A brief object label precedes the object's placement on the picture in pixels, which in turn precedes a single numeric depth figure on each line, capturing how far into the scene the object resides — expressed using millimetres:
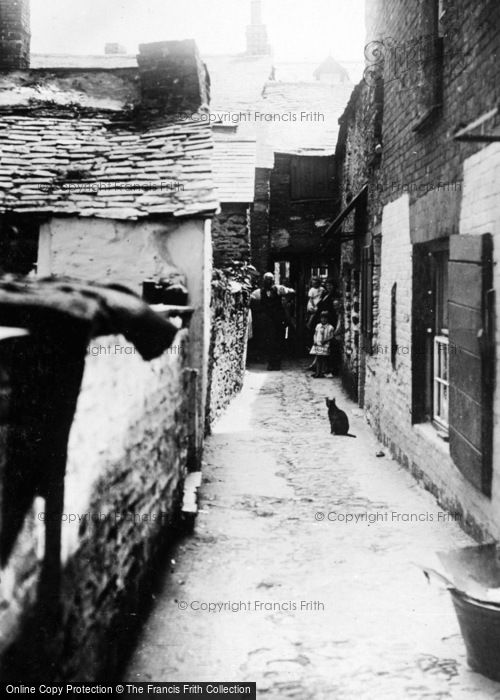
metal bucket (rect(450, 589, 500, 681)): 3338
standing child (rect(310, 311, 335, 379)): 15531
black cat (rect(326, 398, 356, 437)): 9656
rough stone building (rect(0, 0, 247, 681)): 2428
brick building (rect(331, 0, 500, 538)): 4926
